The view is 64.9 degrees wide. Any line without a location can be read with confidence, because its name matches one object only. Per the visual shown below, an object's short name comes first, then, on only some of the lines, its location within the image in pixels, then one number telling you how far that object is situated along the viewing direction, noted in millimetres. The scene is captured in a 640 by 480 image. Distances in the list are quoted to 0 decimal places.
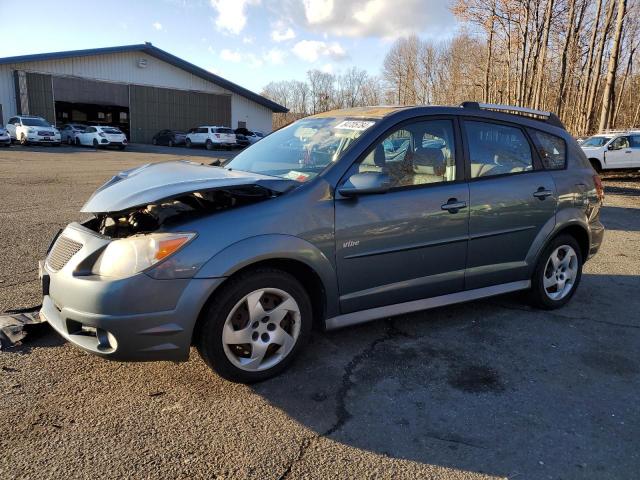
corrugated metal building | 35156
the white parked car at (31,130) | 30266
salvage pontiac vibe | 2848
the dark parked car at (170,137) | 40031
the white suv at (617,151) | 18812
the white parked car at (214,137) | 37594
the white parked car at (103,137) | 33156
